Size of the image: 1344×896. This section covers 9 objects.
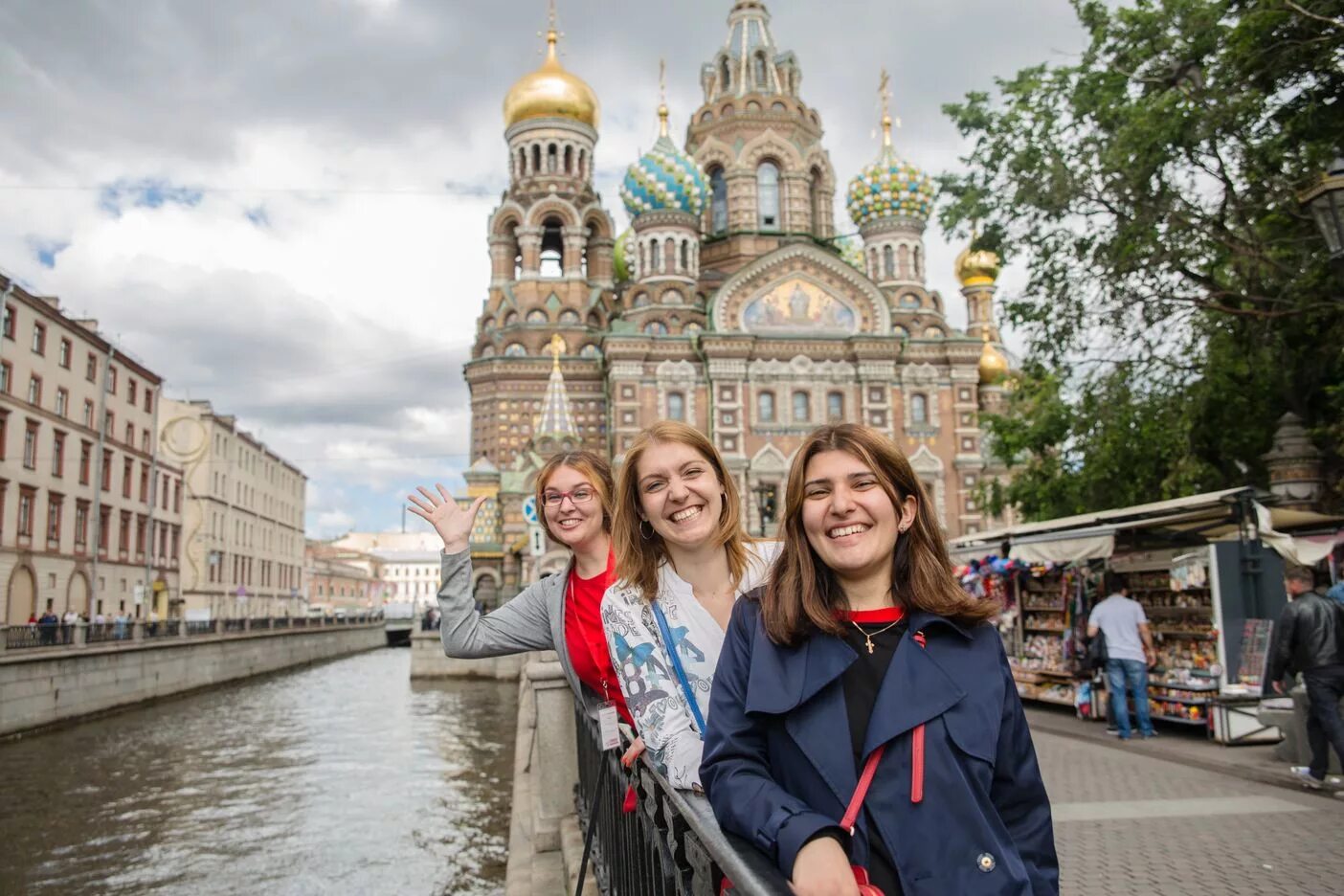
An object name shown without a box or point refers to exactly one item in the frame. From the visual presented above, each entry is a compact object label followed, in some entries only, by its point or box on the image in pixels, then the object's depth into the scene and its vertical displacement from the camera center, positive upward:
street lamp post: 6.84 +2.56
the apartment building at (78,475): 26.31 +3.74
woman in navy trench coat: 2.00 -0.24
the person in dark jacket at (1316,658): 7.03 -0.50
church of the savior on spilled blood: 37.94 +11.11
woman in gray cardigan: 3.58 +0.02
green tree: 12.12 +4.92
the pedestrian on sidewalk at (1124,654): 9.93 -0.64
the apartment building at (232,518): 41.72 +3.75
